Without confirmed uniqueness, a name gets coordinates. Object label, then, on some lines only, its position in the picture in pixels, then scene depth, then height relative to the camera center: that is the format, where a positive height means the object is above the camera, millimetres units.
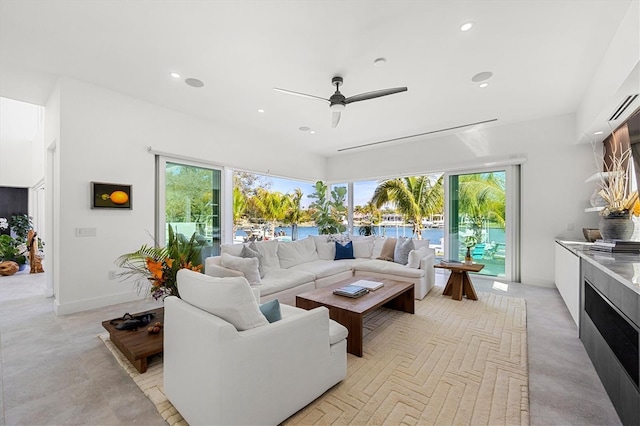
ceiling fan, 2953 +1298
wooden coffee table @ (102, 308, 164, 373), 2182 -1120
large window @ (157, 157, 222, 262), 4481 +197
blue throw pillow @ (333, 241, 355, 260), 5246 -755
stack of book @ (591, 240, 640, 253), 2547 -325
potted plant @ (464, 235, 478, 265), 4237 -605
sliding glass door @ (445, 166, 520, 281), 5227 -100
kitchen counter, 1602 -395
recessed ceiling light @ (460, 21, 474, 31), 2454 +1712
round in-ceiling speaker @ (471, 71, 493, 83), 3328 +1709
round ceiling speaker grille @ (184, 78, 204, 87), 3558 +1734
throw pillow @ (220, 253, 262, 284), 3402 -679
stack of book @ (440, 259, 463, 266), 4254 -811
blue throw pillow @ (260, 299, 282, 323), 1794 -664
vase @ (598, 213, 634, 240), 2721 -142
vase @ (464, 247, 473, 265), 4223 -732
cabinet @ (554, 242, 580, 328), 2869 -817
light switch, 3634 -272
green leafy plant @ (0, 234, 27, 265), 6082 -888
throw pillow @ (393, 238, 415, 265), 4645 -665
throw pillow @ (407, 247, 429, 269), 4316 -738
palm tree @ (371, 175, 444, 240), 7426 +438
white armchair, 1394 -858
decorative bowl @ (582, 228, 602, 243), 3891 -322
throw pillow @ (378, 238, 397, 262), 4924 -681
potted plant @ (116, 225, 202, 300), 2547 -478
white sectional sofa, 3451 -863
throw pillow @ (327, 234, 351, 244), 5543 -560
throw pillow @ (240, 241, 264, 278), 3771 -586
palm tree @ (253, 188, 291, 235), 7531 +173
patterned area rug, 1730 -1296
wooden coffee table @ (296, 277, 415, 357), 2496 -920
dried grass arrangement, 2773 +141
